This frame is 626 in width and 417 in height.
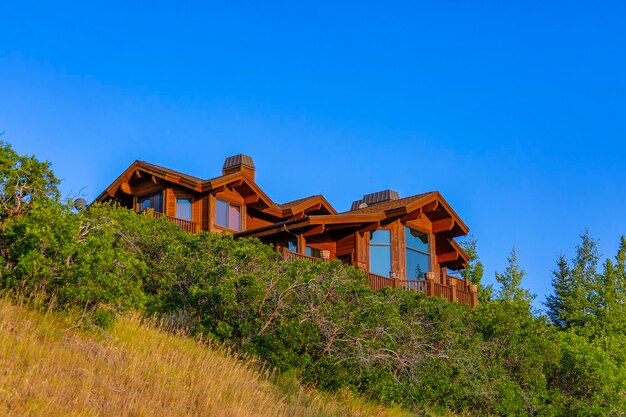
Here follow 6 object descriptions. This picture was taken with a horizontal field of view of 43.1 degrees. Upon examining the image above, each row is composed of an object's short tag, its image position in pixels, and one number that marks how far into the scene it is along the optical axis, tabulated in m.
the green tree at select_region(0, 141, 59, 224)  14.43
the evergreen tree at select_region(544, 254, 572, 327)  46.00
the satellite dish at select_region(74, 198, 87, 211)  18.41
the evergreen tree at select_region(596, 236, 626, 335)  42.89
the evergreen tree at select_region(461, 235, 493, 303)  46.69
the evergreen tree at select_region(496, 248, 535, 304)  47.50
